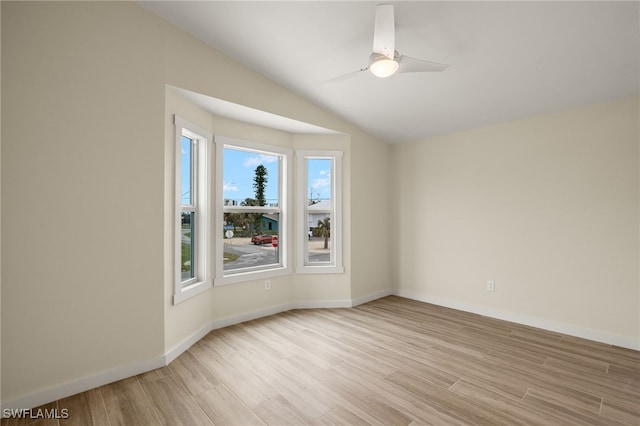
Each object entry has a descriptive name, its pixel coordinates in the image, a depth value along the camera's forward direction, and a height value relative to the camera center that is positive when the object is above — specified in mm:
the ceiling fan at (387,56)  2092 +1129
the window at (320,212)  4301 +74
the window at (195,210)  3275 +80
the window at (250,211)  3676 +80
